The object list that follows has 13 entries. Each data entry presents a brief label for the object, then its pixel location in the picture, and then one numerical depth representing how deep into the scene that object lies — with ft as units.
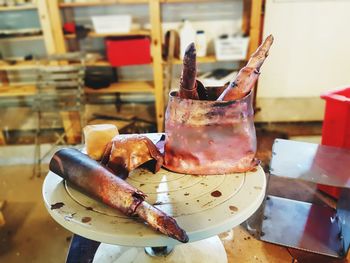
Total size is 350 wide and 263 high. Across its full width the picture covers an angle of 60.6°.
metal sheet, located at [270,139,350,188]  5.02
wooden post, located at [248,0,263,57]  7.84
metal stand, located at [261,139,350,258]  5.18
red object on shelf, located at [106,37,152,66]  8.17
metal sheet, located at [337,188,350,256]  5.17
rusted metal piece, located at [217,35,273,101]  3.00
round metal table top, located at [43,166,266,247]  2.62
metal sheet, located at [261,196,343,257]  5.41
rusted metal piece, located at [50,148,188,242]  2.53
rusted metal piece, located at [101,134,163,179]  3.23
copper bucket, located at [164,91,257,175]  3.06
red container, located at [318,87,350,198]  5.90
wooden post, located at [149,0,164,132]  7.78
